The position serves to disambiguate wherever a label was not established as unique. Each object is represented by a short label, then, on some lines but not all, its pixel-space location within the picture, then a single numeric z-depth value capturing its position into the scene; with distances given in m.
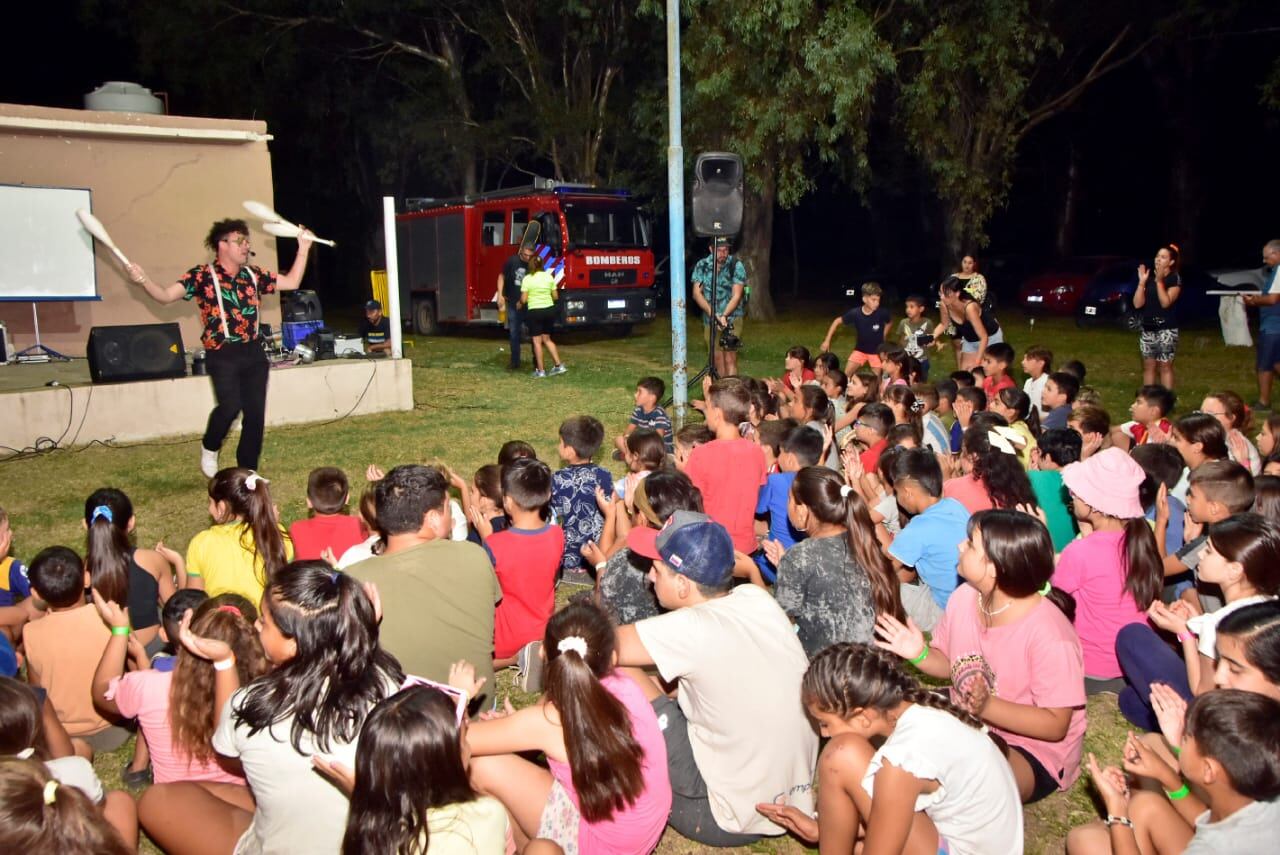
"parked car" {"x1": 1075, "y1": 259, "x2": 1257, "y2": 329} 18.02
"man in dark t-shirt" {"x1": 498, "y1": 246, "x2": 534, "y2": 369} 13.42
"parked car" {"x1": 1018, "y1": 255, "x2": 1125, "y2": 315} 19.97
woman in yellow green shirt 12.98
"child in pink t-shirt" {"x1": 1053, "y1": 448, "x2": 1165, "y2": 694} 3.88
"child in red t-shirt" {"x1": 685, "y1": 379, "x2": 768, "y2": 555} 5.18
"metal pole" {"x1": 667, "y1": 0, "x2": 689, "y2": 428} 8.24
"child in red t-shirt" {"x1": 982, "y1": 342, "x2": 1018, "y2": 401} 8.13
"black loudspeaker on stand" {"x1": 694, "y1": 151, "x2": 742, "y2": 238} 9.00
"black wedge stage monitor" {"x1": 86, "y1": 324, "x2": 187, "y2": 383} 8.91
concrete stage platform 8.58
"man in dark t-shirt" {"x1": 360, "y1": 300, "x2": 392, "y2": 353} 13.49
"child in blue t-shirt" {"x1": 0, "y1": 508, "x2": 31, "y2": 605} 4.37
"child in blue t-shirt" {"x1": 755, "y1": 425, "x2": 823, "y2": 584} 5.15
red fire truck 16.94
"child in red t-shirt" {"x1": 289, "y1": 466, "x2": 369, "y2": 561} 4.66
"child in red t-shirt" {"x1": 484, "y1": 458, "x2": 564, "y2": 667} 4.21
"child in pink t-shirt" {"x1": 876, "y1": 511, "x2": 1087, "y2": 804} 3.08
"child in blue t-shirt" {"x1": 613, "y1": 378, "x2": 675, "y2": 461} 7.20
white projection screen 10.84
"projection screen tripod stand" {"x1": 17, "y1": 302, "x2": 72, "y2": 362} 11.27
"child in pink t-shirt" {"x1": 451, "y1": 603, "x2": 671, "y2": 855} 2.65
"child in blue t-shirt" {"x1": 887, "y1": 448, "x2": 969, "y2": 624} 4.46
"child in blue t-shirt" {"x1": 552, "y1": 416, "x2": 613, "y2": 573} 5.24
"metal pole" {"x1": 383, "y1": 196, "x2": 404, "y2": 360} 10.24
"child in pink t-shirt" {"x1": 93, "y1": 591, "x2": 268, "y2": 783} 3.10
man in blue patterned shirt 11.10
